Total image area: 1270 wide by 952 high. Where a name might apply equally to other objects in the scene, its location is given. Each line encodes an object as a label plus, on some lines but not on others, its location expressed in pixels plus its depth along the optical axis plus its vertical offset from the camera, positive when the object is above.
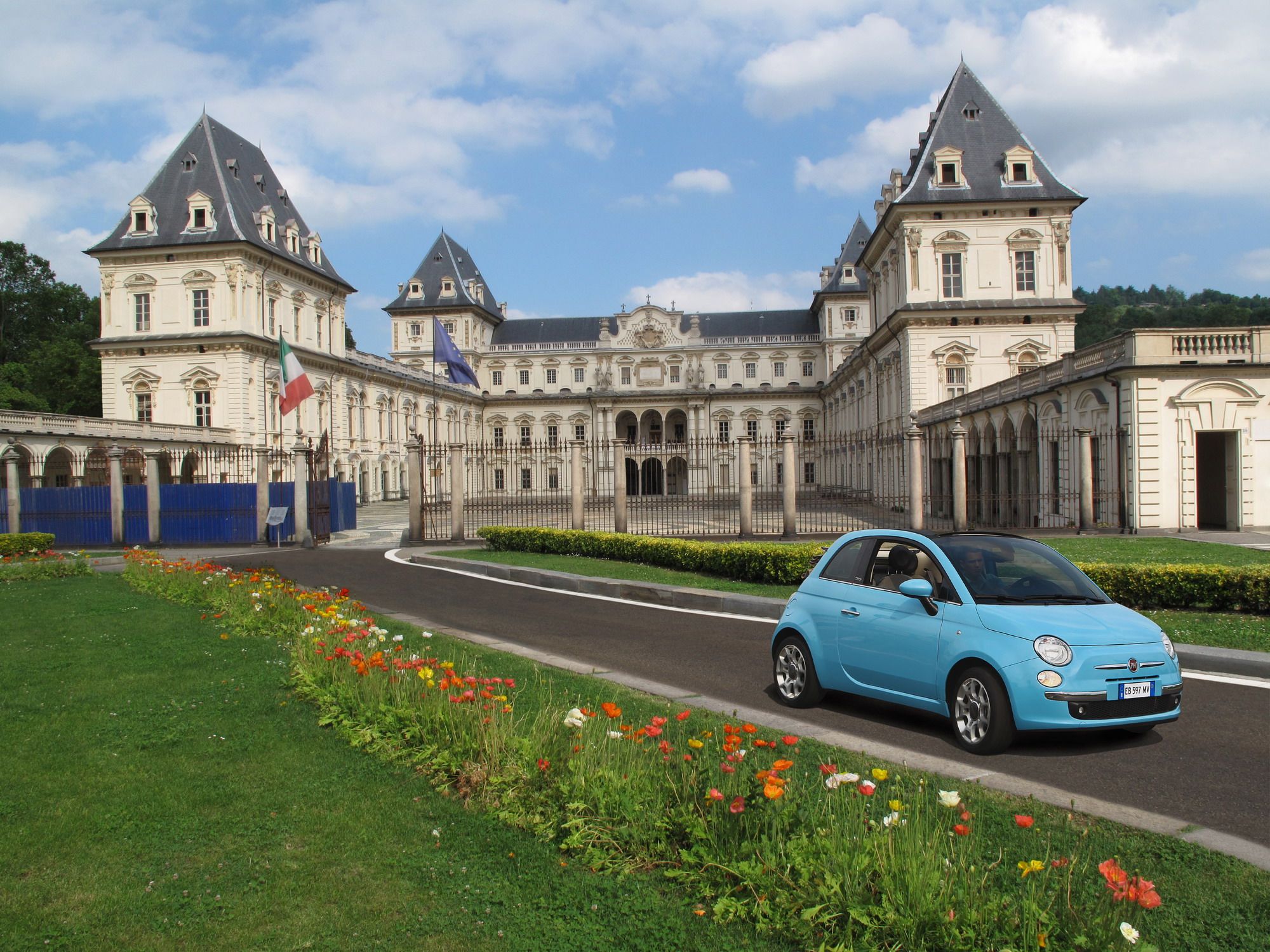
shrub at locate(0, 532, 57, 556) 21.30 -1.22
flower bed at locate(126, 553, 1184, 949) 3.30 -1.55
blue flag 34.31 +4.89
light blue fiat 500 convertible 5.92 -1.15
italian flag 27.94 +3.28
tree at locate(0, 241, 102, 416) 60.50 +11.24
